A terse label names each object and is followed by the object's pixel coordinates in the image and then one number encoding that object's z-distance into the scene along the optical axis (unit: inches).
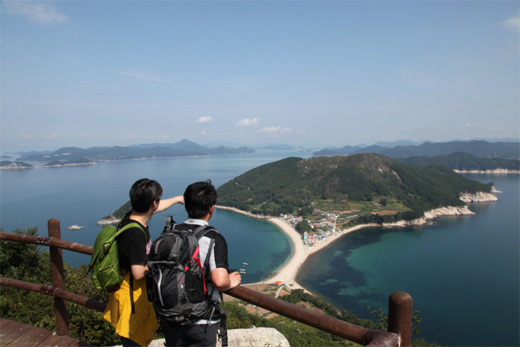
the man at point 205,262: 60.4
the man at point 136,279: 65.6
